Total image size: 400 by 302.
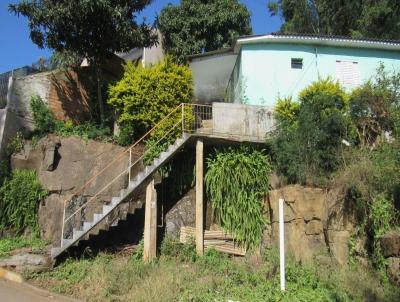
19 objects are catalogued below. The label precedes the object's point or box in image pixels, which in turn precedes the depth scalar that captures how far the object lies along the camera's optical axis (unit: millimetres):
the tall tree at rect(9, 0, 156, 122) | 17031
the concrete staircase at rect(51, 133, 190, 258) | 12867
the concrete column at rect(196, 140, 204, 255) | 14055
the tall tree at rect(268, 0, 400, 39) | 23625
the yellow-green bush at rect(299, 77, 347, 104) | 15835
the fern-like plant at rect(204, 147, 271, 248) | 14336
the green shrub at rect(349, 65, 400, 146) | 14516
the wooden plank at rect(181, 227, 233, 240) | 14430
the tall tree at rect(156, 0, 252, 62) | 25422
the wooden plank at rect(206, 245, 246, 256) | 14211
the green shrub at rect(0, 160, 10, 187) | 15598
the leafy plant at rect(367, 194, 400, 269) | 11266
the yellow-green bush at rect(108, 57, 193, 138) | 16578
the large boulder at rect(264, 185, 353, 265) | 12227
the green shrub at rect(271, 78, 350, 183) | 13672
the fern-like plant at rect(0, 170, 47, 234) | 14836
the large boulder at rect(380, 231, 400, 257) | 10656
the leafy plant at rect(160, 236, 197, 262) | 13836
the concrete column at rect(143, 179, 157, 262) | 13656
